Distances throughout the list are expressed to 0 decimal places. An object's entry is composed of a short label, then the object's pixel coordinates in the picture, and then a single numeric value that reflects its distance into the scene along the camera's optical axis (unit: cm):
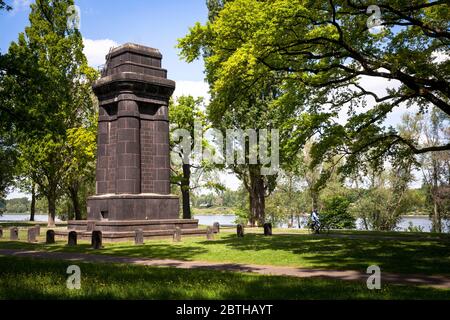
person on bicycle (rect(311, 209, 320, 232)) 2957
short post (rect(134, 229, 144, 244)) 2205
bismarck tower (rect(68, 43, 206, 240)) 2603
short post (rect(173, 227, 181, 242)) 2338
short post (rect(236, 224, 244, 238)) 2666
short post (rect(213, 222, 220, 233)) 3003
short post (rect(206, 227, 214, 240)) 2487
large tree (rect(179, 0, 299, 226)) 1711
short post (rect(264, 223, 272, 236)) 2822
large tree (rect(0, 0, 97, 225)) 4200
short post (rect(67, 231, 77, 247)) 2203
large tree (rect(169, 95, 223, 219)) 4306
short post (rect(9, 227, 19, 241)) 2714
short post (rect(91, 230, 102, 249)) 1995
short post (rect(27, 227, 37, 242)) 2471
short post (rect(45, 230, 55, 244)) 2345
